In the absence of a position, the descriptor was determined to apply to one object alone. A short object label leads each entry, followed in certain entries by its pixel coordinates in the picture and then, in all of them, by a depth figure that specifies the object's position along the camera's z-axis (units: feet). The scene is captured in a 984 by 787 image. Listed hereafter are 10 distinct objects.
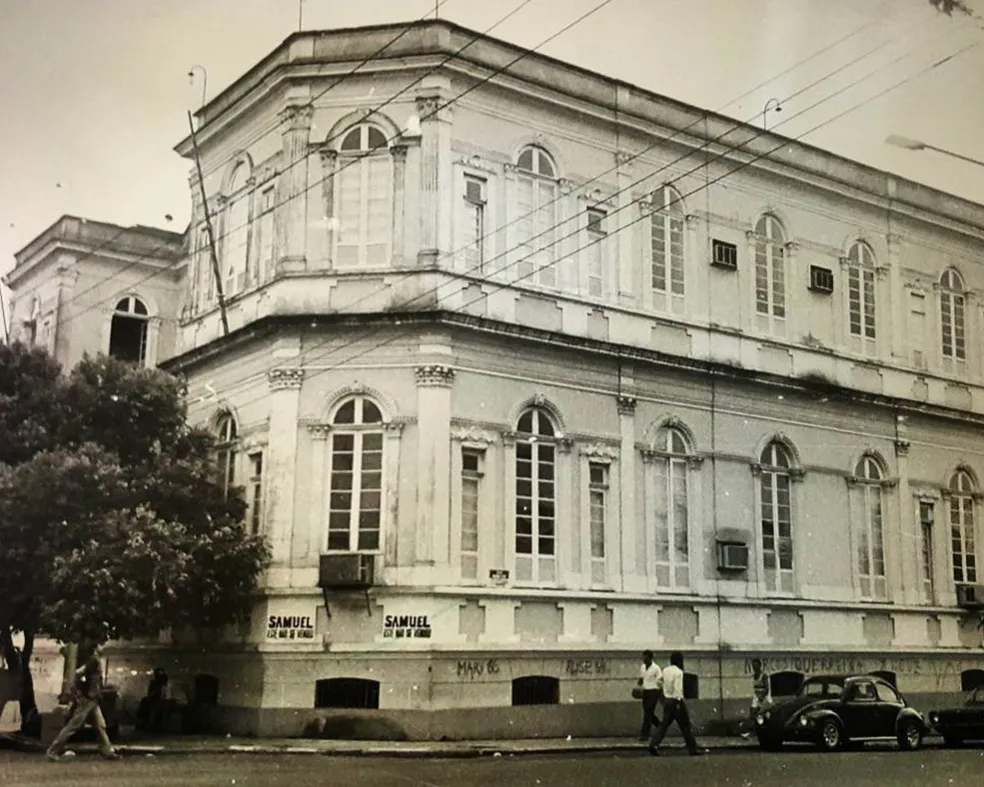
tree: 56.49
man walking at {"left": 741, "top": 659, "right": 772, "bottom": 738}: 70.79
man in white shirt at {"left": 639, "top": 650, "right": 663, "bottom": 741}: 59.47
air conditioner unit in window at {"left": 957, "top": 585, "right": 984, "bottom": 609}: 83.10
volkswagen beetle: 59.21
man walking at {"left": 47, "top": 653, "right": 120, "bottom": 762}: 51.19
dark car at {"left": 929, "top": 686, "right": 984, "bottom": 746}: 64.85
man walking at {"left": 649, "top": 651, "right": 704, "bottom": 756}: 56.39
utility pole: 72.10
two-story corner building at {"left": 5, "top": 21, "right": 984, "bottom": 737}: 63.87
